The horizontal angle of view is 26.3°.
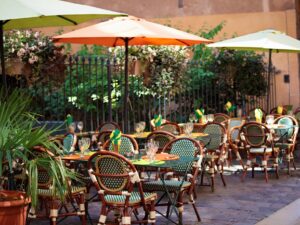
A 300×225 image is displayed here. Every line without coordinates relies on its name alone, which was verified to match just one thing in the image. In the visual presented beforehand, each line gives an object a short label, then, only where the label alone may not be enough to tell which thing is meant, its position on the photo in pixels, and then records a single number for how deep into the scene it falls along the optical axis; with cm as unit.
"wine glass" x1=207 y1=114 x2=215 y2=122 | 1297
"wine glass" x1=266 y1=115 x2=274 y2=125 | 1236
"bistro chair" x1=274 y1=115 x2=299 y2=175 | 1217
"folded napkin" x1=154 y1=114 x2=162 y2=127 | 1106
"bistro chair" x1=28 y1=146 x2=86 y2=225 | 702
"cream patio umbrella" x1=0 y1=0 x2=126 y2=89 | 636
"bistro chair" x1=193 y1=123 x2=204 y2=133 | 1276
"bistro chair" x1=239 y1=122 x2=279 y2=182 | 1130
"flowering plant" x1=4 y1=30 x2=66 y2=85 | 1293
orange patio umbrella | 983
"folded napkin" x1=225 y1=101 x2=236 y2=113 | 1423
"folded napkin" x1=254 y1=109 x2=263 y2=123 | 1231
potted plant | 562
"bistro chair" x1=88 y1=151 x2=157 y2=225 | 660
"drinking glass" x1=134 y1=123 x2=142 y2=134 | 1106
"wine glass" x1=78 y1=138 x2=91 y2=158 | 794
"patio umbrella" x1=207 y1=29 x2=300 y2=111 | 1298
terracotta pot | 549
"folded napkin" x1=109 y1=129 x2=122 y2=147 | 774
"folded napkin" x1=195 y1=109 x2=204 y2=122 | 1276
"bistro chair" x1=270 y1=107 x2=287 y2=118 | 1544
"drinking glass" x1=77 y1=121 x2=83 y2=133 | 1075
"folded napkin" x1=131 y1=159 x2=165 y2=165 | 722
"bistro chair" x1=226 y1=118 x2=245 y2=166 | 1233
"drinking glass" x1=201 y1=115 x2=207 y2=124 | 1304
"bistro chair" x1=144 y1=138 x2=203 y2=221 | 748
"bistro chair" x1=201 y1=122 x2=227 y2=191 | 1046
